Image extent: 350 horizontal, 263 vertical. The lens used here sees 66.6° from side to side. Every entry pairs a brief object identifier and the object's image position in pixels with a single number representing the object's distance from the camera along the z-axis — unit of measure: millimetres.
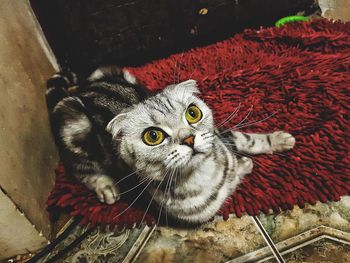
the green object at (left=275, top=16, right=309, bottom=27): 484
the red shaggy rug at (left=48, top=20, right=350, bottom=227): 287
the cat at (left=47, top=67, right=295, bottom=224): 251
